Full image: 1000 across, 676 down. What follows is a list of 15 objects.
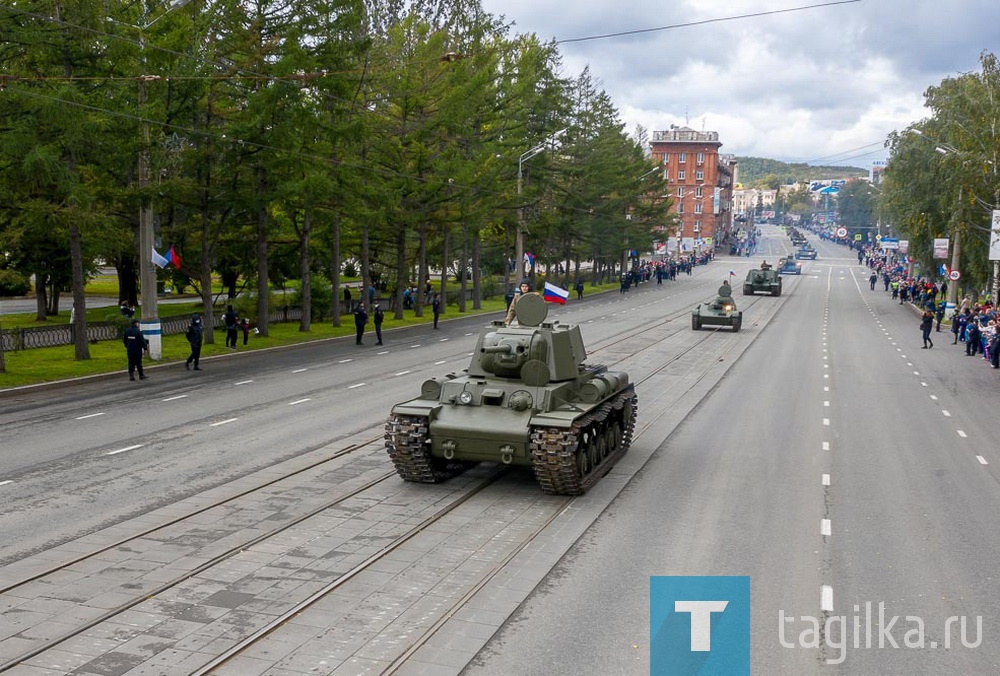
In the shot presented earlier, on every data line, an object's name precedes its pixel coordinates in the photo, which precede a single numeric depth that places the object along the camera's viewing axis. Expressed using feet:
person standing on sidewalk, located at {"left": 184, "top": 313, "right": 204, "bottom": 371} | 90.63
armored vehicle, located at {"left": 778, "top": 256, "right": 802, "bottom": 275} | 339.36
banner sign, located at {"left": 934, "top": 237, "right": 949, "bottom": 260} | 171.12
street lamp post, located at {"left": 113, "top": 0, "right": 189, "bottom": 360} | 94.38
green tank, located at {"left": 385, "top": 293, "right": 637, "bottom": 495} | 45.32
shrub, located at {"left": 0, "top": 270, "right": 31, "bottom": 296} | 115.85
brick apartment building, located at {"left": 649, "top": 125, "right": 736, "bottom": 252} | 568.00
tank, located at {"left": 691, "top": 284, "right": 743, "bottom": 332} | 144.05
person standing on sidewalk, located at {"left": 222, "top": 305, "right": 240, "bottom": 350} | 108.47
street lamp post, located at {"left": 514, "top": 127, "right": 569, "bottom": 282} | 182.19
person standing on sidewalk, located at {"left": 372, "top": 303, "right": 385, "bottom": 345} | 119.85
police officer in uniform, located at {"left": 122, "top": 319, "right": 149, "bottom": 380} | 82.94
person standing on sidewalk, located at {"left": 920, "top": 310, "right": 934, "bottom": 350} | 123.44
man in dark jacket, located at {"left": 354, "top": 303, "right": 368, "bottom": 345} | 120.67
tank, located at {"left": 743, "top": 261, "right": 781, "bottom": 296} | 230.68
